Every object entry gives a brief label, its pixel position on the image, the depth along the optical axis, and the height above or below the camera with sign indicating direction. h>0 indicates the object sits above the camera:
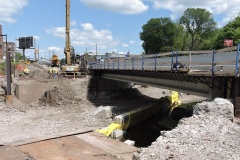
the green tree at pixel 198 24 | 86.94 +12.12
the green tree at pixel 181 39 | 82.26 +7.41
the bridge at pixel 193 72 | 12.77 -0.49
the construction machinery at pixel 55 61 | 43.81 +0.04
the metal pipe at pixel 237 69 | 11.77 -0.19
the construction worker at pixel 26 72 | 40.22 -1.56
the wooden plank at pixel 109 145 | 11.97 -3.72
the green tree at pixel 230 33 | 47.97 +5.43
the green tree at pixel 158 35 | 80.31 +7.98
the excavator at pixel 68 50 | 40.59 +1.63
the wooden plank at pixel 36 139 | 11.99 -3.42
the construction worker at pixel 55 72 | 37.41 -1.46
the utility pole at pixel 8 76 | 26.23 -1.43
